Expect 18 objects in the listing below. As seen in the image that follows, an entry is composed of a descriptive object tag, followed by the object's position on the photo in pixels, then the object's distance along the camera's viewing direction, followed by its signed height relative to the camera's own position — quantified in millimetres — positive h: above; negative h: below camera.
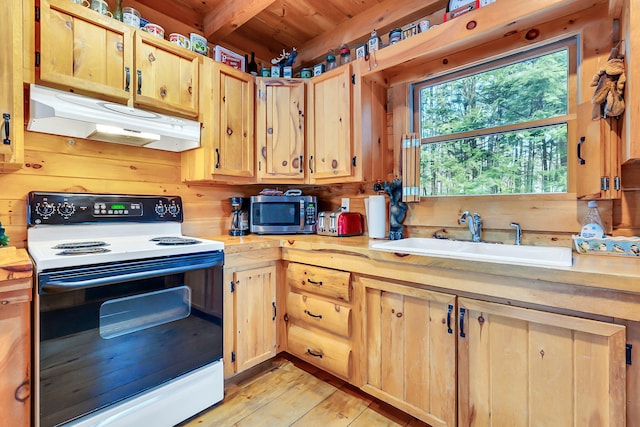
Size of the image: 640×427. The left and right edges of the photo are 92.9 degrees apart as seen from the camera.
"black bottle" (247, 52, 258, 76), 2415 +1174
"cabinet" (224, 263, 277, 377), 1800 -652
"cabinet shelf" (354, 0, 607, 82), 1402 +948
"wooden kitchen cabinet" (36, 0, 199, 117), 1442 +817
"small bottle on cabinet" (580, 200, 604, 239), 1356 -56
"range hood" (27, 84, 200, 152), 1376 +460
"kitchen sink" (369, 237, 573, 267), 1178 -188
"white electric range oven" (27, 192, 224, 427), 1161 -457
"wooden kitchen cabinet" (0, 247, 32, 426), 1057 -464
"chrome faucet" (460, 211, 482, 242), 1733 -80
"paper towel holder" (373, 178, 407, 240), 2043 +22
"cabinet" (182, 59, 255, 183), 2002 +577
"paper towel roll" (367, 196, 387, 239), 2057 -25
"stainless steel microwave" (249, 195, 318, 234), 2260 -18
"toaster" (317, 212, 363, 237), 2148 -82
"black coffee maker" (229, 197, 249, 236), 2301 -49
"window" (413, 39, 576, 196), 1601 +517
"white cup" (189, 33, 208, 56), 2000 +1123
